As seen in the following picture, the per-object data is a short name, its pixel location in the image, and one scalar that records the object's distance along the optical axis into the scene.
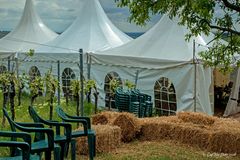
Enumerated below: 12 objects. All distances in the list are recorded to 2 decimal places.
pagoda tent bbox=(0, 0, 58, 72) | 31.99
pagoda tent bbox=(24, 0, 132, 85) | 24.31
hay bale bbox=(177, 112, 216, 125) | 13.66
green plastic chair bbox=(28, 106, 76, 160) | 9.01
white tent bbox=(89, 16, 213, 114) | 18.41
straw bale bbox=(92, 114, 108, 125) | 13.48
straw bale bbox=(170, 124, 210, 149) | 12.37
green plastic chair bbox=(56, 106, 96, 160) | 9.79
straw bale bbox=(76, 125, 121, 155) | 11.32
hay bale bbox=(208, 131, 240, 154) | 11.78
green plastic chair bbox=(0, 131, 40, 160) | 6.57
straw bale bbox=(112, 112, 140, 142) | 12.99
